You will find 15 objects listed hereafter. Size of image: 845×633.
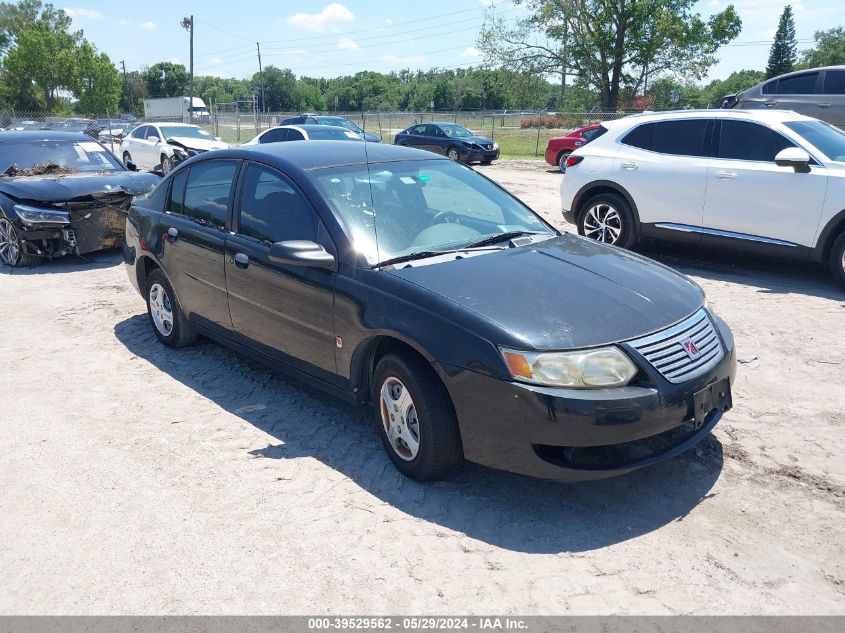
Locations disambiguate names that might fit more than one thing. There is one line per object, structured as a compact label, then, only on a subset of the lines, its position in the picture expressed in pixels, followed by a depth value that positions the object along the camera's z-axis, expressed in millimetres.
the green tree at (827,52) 85112
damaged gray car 8672
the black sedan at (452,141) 23500
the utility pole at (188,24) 49844
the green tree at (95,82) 69375
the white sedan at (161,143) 18734
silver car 15867
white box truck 61372
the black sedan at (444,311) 3236
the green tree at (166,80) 114562
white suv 7180
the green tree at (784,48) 82125
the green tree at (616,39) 41969
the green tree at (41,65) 67812
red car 20609
